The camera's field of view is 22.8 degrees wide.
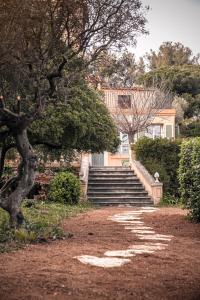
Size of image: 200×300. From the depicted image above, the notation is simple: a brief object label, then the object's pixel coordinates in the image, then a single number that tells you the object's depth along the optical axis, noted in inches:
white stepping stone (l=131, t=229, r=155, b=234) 411.2
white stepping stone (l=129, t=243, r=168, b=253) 311.1
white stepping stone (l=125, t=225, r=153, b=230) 443.8
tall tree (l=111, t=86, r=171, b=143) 1371.8
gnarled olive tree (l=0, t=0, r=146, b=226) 353.7
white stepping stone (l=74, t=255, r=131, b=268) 252.7
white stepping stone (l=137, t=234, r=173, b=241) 369.6
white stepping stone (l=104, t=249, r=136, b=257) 284.8
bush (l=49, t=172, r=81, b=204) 736.3
